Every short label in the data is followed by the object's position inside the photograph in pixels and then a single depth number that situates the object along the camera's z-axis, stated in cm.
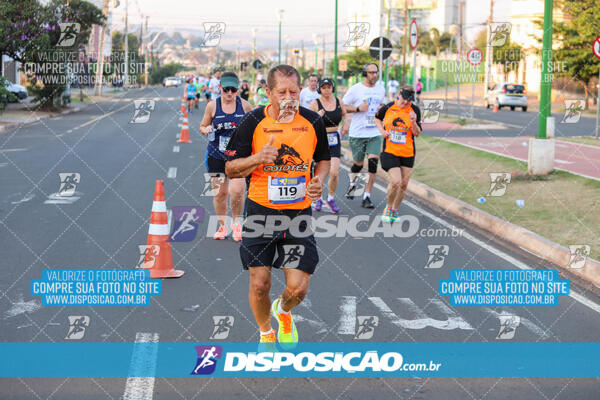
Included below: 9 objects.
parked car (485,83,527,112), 4950
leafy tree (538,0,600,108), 4541
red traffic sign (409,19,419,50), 2225
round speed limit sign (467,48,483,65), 2891
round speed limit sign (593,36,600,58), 2193
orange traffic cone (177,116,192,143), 2500
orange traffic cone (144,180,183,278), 804
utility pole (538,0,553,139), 1404
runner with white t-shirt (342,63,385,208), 1216
